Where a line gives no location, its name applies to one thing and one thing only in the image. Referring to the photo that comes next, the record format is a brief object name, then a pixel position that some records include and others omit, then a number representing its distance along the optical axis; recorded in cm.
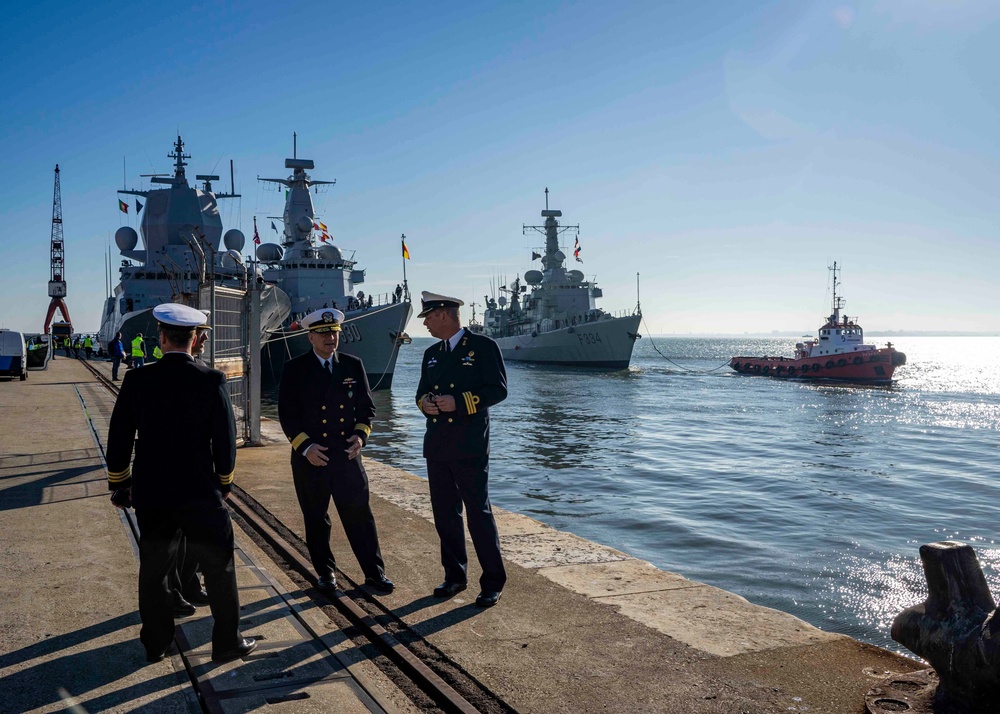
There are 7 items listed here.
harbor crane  7712
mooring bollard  260
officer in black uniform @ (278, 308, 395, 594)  425
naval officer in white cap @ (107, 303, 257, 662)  324
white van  2250
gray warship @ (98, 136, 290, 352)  3666
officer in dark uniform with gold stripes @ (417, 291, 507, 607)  411
